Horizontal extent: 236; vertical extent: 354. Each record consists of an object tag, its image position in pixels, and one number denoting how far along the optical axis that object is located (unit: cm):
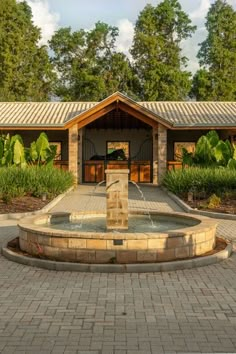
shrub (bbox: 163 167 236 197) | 1734
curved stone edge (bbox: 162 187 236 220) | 1361
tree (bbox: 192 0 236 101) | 4594
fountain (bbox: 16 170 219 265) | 773
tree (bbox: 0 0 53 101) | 4428
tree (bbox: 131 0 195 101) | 4434
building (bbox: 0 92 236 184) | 2341
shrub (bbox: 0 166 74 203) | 1686
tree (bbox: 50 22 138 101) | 4553
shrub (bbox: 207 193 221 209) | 1509
